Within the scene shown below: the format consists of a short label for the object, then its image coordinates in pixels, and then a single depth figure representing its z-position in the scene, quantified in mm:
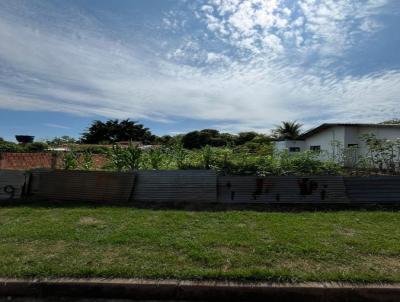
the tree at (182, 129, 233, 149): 42375
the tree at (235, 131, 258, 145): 39922
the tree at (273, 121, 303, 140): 33038
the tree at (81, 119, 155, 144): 50188
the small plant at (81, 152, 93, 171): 8711
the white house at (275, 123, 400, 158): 16172
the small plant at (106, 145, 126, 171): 8242
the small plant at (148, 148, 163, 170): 8453
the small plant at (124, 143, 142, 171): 8289
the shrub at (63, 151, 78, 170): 8359
